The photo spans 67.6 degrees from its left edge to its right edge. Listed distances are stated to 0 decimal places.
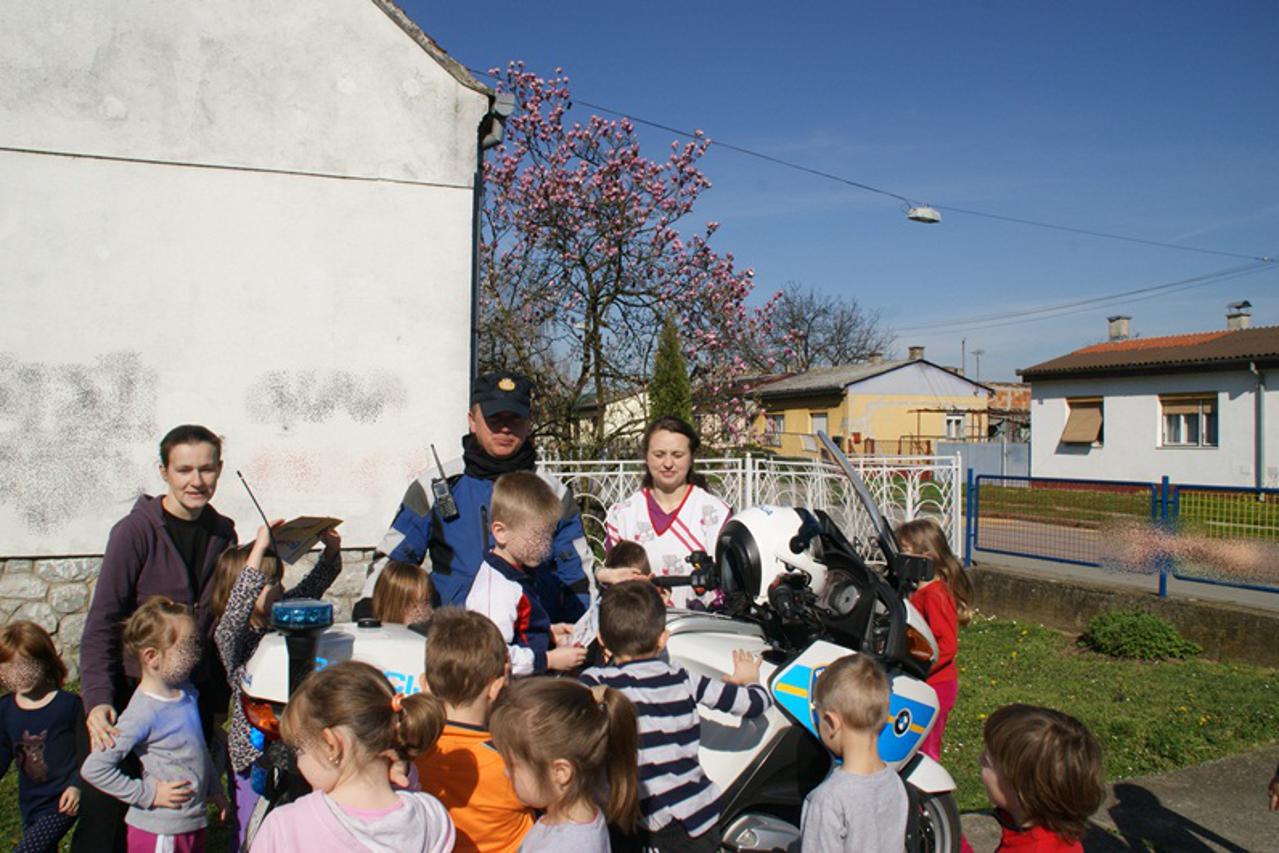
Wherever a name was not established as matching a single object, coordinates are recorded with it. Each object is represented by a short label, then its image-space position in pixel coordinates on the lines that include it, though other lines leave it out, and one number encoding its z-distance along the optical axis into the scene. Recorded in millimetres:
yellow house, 38469
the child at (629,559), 3918
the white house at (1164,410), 23311
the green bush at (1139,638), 7980
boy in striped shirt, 2803
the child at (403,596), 3238
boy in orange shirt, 2486
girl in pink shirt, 2125
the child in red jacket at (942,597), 4199
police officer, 3418
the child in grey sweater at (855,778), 2656
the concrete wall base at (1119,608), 7871
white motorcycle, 2723
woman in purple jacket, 3053
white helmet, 3424
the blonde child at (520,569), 2998
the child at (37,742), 3258
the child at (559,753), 2324
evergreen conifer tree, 12328
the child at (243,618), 3004
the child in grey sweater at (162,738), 2957
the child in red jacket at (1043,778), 2469
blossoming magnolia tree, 12758
